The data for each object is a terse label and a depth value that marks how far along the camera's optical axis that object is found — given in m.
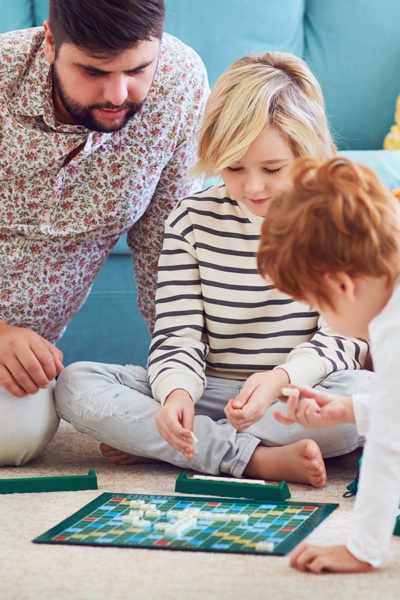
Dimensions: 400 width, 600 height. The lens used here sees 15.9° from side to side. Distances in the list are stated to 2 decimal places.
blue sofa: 3.43
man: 2.45
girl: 2.40
